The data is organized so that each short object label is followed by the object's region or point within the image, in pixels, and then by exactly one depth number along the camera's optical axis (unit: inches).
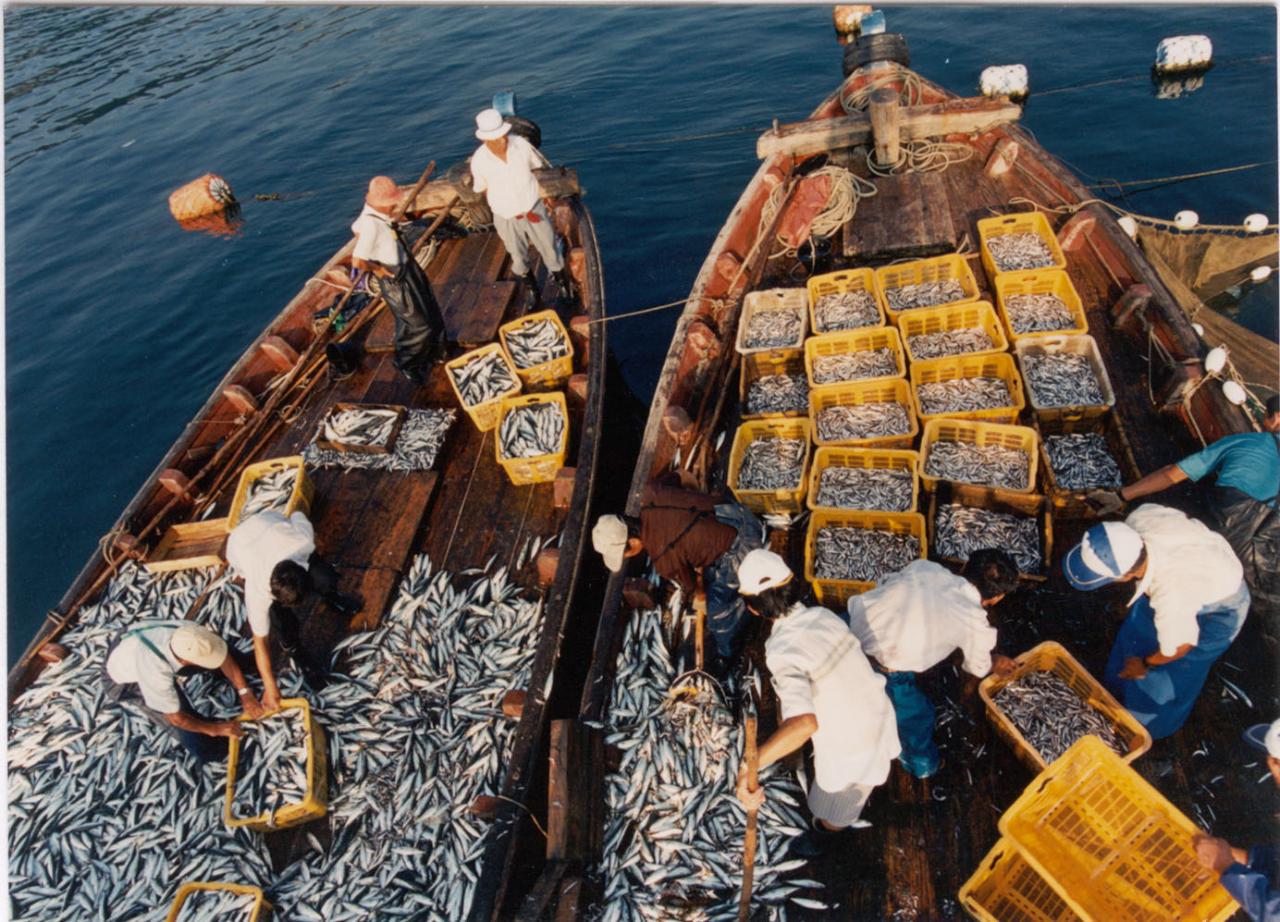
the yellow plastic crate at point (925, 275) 299.0
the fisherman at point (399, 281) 285.0
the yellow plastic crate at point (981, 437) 239.6
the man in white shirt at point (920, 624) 171.2
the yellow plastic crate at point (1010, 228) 311.7
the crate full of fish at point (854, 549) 225.9
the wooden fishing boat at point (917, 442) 181.5
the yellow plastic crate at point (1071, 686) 180.7
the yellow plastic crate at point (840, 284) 309.0
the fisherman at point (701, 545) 210.4
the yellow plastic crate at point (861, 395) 266.7
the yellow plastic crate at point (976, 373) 255.8
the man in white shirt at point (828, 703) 157.2
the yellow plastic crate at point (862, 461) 247.8
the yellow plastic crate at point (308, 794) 205.5
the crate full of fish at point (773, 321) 301.0
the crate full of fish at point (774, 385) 288.0
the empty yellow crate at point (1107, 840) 156.1
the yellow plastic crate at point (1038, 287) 284.0
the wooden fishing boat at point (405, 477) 252.2
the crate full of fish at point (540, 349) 306.8
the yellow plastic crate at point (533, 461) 274.1
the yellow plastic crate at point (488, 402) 295.7
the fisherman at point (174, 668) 206.2
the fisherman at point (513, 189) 296.4
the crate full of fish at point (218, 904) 189.6
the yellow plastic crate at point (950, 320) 285.0
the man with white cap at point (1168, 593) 166.9
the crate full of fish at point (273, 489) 274.5
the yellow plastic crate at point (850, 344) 283.1
